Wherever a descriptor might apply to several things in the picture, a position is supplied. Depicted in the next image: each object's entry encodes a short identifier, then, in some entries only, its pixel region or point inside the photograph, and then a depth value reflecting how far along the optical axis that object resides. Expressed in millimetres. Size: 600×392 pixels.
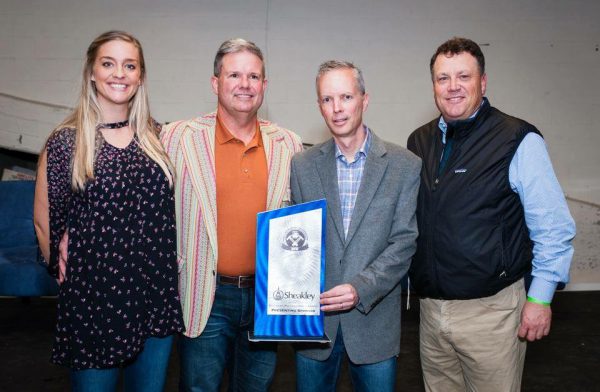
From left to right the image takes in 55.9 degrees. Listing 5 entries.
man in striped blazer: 1968
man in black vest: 1930
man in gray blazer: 1854
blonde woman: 1744
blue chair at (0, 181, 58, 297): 4340
